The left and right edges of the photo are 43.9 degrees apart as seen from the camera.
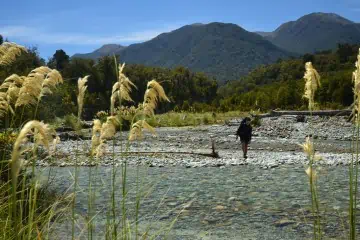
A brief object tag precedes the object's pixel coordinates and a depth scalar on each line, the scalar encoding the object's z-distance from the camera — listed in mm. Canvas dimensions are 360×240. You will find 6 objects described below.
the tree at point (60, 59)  55725
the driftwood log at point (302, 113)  31686
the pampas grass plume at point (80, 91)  2561
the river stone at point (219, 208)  8148
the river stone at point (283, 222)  7234
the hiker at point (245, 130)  13875
